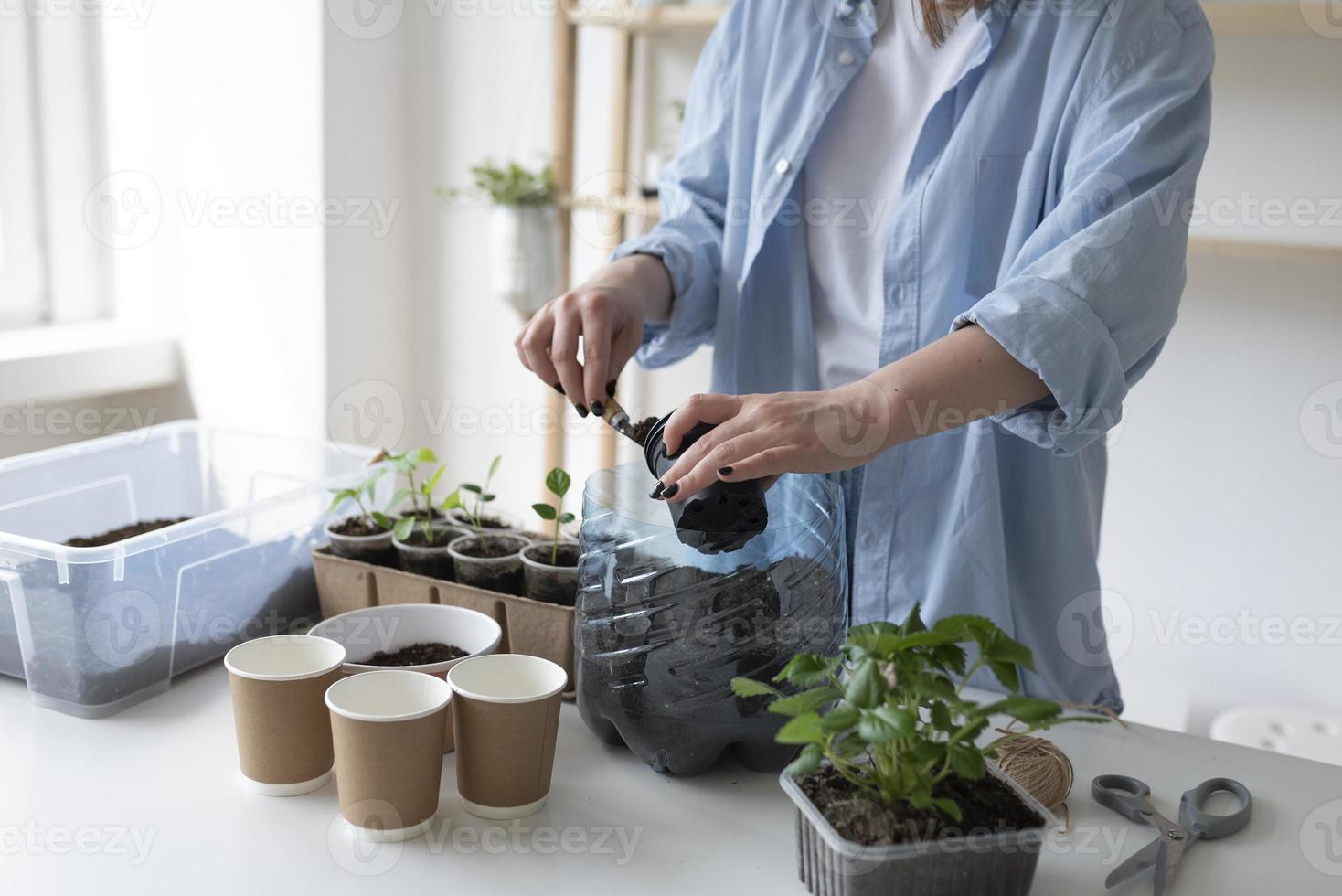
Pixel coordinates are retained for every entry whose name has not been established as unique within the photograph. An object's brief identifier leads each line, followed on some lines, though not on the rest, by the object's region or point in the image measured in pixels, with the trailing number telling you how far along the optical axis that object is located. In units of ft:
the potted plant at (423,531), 3.31
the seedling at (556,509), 3.14
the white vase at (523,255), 6.97
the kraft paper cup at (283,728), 2.49
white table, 2.26
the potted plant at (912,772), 2.02
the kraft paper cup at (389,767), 2.30
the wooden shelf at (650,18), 6.33
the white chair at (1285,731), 5.60
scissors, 2.31
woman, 2.63
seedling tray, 3.05
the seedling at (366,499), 3.48
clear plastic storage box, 2.86
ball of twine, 2.53
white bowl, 2.87
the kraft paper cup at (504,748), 2.41
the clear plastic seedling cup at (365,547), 3.36
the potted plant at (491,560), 3.19
